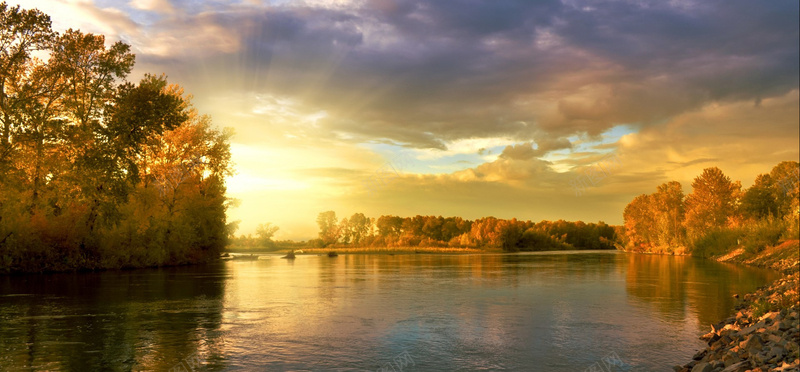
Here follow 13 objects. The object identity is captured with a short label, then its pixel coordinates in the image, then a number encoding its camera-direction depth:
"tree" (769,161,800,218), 107.06
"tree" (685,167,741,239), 120.75
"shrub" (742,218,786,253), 68.31
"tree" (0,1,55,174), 42.41
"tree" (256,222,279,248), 163.12
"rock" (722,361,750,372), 12.39
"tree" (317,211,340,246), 191.71
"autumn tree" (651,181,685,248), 135.00
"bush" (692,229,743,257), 87.69
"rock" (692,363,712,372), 12.91
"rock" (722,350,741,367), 13.38
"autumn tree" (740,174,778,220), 115.50
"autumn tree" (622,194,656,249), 159.36
